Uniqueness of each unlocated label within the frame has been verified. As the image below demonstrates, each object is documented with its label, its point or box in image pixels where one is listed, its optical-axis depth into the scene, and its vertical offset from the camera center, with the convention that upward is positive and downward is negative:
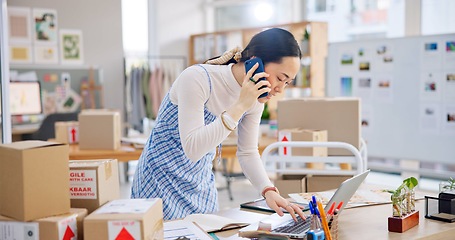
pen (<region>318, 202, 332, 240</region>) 1.42 -0.38
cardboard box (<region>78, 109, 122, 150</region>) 3.64 -0.32
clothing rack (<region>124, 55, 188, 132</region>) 6.37 -0.09
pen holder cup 1.52 -0.41
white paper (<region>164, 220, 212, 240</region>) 1.47 -0.42
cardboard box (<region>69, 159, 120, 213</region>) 1.36 -0.26
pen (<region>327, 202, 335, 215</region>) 1.53 -0.36
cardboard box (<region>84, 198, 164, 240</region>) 1.18 -0.31
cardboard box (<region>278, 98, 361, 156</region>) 2.92 -0.20
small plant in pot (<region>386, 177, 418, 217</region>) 1.67 -0.38
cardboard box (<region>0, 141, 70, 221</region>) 1.21 -0.22
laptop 1.53 -0.43
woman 1.69 -0.14
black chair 4.79 -0.37
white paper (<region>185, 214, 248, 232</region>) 1.66 -0.44
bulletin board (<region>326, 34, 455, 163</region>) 4.39 -0.10
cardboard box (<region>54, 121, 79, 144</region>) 3.86 -0.33
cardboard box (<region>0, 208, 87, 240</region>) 1.21 -0.32
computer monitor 5.14 -0.13
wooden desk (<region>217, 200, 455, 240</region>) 1.61 -0.46
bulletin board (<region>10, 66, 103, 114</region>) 5.54 -0.01
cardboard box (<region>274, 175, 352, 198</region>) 2.72 -0.52
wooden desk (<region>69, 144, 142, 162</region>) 3.47 -0.46
